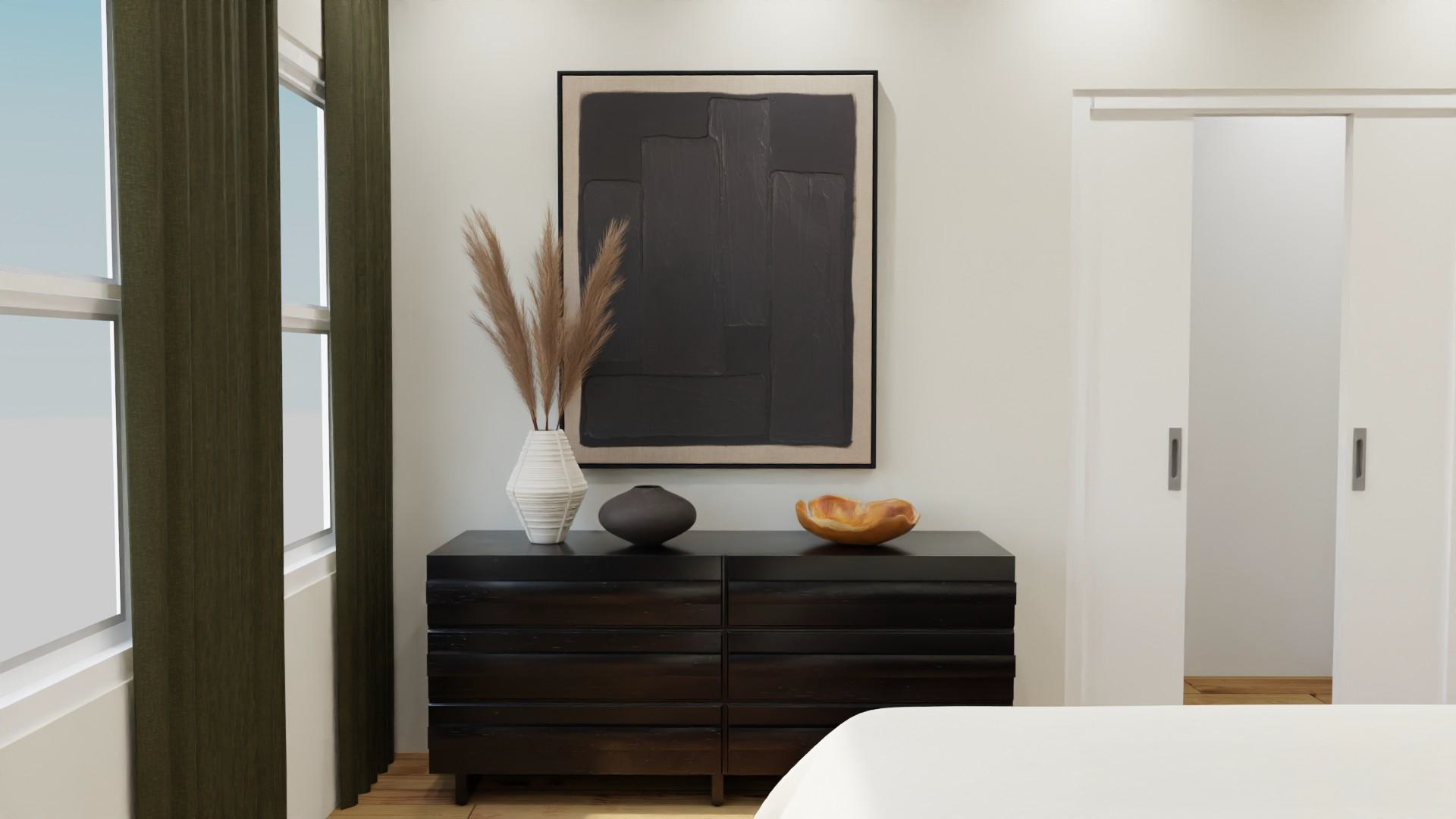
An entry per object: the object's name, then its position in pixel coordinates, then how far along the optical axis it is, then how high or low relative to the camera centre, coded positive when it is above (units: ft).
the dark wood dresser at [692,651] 9.42 -2.60
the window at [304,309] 8.82 +0.58
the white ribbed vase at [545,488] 9.83 -1.11
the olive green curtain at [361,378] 9.32 -0.04
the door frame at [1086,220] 10.62 +1.73
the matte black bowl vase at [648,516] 9.64 -1.36
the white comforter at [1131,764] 4.34 -1.83
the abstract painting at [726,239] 10.54 +1.44
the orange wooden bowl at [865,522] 9.77 -1.43
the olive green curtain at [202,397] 6.00 -0.15
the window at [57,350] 5.50 +0.13
